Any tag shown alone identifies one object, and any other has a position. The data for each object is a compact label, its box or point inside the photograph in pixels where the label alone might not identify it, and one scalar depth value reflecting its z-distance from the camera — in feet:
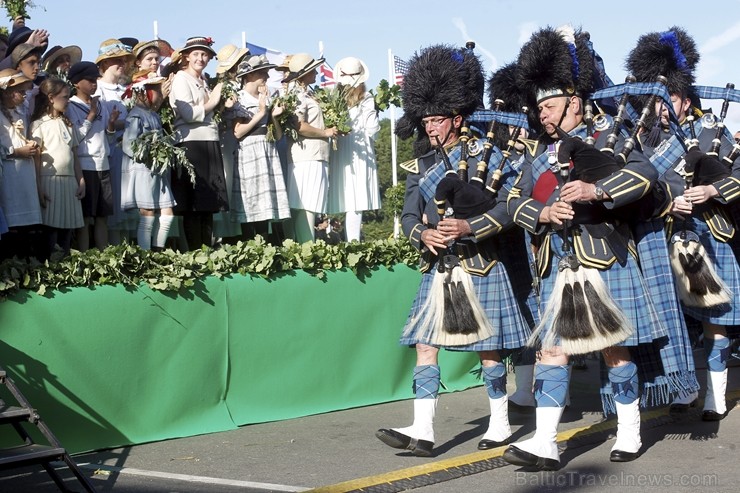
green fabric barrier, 18.90
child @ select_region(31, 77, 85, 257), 25.04
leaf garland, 19.02
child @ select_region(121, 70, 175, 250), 26.66
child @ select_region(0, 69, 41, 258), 24.11
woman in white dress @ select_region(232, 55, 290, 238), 29.48
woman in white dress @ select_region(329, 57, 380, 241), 32.50
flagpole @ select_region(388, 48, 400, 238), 33.64
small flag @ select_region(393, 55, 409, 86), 39.08
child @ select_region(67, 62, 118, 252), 26.61
